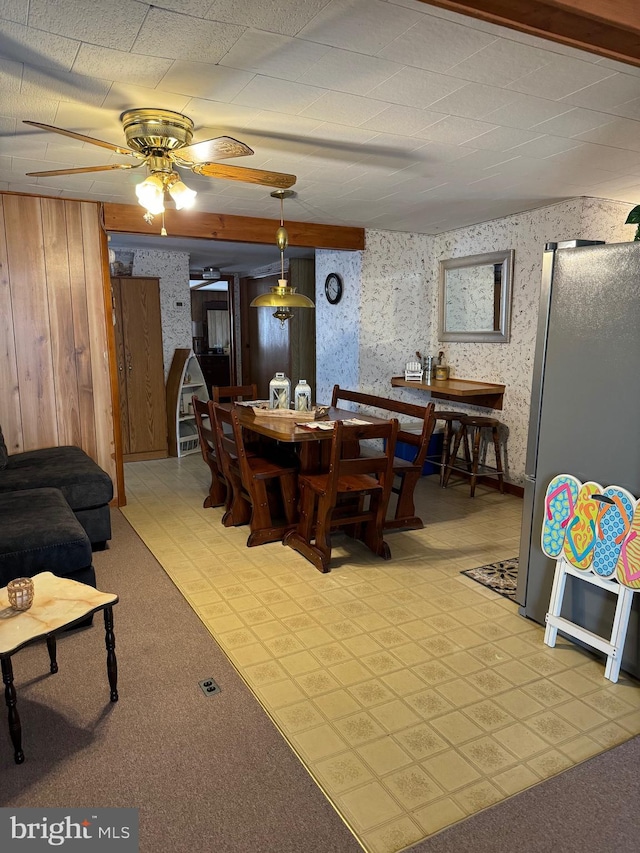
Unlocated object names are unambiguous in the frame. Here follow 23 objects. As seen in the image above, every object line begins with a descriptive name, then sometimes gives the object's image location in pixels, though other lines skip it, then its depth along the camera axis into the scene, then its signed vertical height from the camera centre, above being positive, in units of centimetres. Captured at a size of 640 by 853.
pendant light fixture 391 +21
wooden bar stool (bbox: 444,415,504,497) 469 -94
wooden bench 366 -90
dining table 328 -61
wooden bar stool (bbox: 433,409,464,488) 486 -91
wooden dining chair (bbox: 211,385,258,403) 467 -54
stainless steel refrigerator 223 -26
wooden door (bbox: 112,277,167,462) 597 -43
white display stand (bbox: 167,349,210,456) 619 -78
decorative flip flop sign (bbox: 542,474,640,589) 219 -80
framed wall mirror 484 +28
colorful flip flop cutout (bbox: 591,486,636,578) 222 -77
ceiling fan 252 +76
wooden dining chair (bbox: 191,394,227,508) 426 -103
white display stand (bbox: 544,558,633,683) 220 -119
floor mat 306 -138
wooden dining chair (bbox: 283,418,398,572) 319 -100
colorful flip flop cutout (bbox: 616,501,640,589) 215 -86
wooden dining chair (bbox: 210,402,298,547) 359 -104
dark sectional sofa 253 -95
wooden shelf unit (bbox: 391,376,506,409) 484 -52
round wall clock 581 +41
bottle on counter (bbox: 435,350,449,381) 554 -41
